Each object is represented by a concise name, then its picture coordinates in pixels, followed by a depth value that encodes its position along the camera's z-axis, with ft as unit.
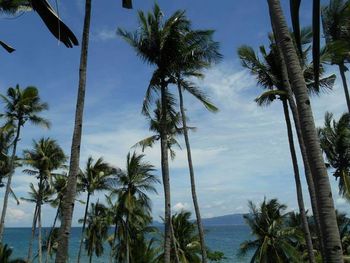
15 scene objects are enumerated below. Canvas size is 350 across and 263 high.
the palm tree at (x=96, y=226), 138.62
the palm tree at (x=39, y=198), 124.36
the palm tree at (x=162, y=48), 61.72
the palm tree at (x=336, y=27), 42.80
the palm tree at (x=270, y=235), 89.35
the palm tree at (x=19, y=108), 96.78
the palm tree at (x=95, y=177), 116.78
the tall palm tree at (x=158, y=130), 78.35
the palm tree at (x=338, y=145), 97.45
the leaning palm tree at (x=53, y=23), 11.30
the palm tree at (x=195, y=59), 62.39
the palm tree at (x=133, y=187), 103.96
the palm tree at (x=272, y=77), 57.77
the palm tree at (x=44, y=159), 117.91
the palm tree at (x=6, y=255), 80.12
